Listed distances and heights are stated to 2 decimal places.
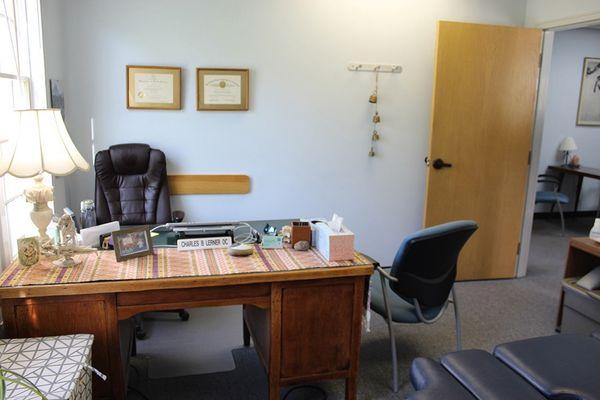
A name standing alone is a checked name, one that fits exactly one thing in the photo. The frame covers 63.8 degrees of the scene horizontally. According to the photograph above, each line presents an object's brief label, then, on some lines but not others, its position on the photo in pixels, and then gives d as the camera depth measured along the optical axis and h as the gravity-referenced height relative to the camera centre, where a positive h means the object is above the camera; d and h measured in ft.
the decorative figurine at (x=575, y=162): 19.65 -1.64
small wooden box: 7.48 -1.82
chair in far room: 17.85 -2.83
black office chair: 10.59 -1.69
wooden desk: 6.08 -2.64
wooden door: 12.13 -0.40
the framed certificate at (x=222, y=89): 11.43 +0.55
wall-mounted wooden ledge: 11.71 -1.76
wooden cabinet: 9.61 -3.29
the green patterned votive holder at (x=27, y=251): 6.45 -1.91
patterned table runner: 6.21 -2.12
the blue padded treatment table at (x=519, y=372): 5.27 -2.92
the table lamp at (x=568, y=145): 19.60 -0.96
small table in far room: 18.21 -1.95
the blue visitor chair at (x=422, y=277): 7.57 -2.59
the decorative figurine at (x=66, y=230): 6.80 -1.70
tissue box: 7.00 -1.87
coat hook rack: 12.23 +1.22
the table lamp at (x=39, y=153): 6.35 -0.62
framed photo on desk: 6.77 -1.88
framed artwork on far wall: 19.81 +1.11
